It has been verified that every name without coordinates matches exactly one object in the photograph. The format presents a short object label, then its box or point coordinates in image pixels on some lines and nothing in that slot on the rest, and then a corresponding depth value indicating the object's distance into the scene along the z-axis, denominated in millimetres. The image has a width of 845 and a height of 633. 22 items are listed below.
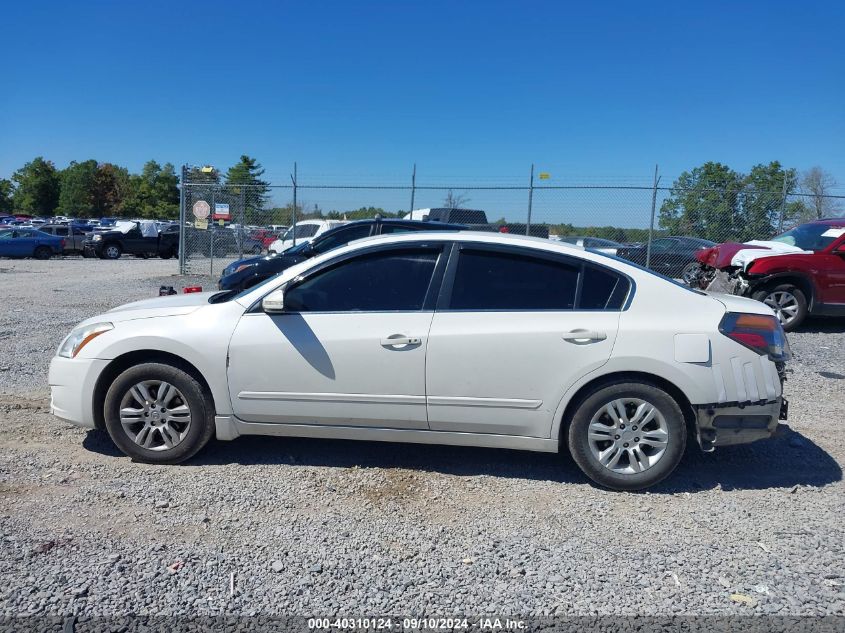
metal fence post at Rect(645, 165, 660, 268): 13902
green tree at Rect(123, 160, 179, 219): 77938
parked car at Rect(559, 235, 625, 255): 15761
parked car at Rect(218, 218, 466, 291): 9703
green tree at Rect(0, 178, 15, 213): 80438
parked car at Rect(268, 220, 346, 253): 17469
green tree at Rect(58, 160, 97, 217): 75875
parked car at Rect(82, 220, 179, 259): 29453
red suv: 10023
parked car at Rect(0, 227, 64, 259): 26844
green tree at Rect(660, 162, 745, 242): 14430
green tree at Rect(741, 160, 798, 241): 14203
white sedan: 4195
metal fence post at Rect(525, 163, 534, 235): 14531
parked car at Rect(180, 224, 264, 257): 17641
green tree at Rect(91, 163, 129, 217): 77625
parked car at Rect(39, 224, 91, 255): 29031
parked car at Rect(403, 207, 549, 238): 15736
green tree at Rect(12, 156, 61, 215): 78250
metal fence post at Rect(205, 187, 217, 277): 17266
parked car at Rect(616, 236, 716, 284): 15086
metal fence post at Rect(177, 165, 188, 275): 16969
